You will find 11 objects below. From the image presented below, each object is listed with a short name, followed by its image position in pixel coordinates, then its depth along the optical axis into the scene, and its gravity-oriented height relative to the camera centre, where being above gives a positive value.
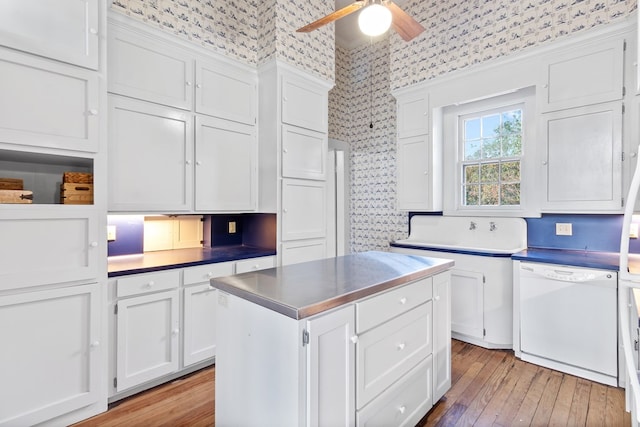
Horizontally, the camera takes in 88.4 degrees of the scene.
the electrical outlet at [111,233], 2.52 -0.16
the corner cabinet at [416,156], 3.54 +0.62
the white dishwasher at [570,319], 2.29 -0.79
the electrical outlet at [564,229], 2.89 -0.14
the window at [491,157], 3.28 +0.59
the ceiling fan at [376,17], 1.88 +1.19
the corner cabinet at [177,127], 2.28 +0.67
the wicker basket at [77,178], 2.03 +0.21
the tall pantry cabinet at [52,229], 1.70 -0.10
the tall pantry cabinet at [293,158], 3.00 +0.52
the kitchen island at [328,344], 1.25 -0.58
